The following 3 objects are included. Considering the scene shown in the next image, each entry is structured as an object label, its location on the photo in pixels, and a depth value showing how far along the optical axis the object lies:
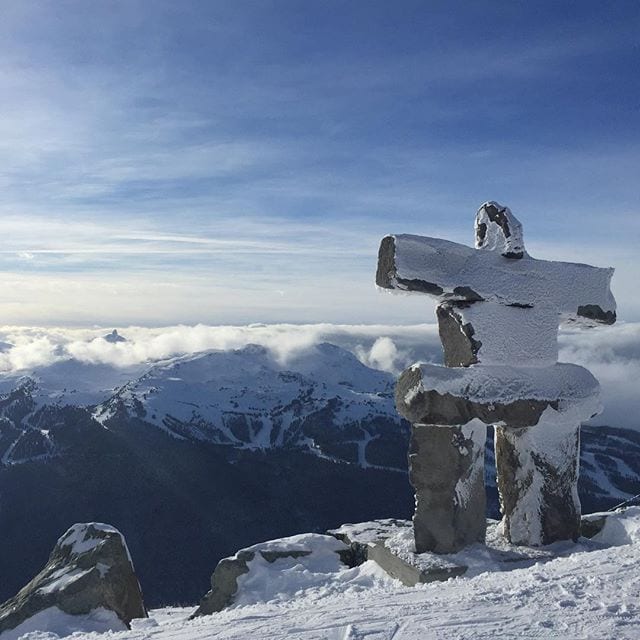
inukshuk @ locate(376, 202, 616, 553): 9.93
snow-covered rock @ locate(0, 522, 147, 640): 9.82
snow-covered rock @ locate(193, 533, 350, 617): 10.27
